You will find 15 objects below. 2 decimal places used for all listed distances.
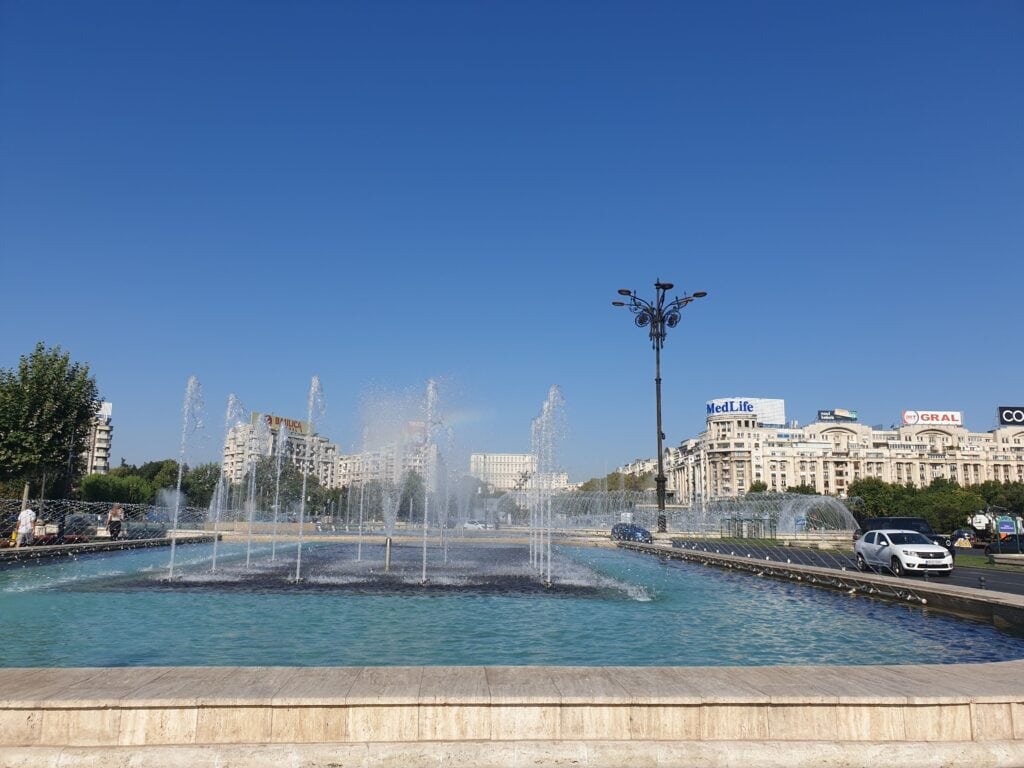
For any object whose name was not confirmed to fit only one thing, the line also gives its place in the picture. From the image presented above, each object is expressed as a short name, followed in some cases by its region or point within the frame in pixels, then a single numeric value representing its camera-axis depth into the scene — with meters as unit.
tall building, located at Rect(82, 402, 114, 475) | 137.75
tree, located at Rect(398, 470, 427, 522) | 81.44
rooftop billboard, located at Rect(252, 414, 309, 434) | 122.15
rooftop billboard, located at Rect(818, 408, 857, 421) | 168.79
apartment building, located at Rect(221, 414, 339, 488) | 118.94
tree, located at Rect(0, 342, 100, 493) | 31.28
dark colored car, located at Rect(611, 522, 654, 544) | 39.66
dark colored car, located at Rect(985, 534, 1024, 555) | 30.32
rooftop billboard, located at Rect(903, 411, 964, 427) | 158.25
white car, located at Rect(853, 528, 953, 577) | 18.45
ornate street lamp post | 30.94
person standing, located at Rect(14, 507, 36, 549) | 24.86
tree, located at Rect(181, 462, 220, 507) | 92.12
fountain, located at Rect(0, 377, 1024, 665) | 9.63
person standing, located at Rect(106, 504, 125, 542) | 32.09
